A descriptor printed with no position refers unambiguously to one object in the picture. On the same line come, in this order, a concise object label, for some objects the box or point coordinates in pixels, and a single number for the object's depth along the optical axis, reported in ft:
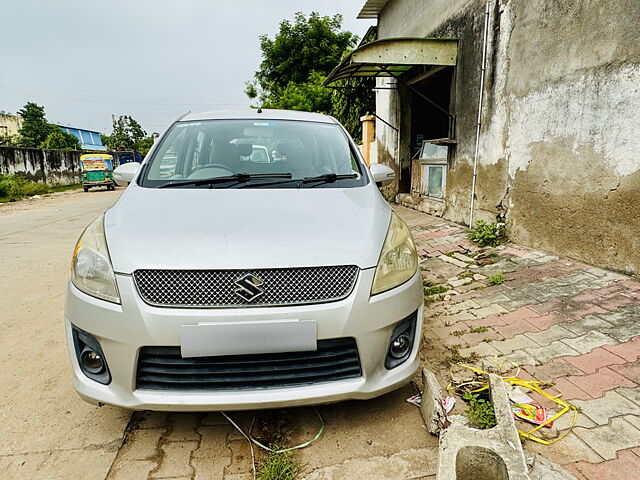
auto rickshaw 61.87
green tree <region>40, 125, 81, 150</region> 111.14
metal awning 18.43
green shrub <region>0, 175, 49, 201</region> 49.19
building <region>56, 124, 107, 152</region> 184.12
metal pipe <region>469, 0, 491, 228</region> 16.74
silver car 5.51
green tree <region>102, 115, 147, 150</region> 151.53
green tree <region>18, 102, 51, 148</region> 118.83
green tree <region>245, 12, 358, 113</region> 69.15
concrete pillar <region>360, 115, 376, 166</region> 35.83
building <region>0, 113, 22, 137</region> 117.00
